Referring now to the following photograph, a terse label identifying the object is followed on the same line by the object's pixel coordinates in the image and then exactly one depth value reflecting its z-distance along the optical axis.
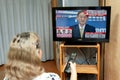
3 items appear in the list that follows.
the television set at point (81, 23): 1.80
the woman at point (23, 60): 0.92
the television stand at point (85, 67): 1.86
